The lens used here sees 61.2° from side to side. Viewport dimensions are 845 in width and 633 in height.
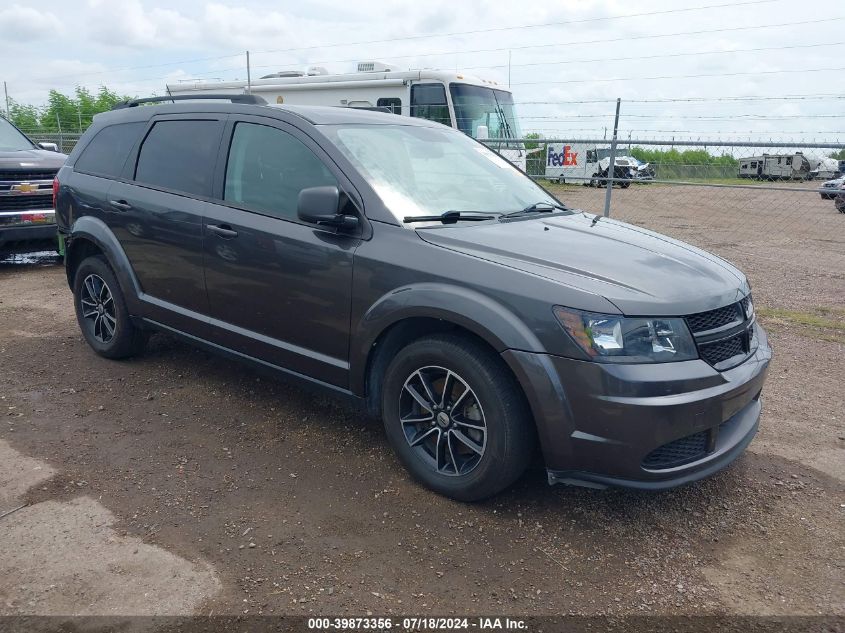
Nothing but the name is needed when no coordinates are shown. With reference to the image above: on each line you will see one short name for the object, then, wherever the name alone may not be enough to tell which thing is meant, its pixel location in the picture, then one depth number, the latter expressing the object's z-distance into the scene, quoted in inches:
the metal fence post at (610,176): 382.0
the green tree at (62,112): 1173.7
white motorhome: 601.6
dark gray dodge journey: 114.3
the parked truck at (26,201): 328.5
